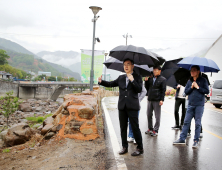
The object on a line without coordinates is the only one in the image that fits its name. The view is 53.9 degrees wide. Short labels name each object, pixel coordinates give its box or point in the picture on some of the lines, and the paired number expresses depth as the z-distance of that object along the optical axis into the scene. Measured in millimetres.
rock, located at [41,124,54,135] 5751
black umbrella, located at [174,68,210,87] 6146
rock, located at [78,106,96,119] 5273
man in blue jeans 4980
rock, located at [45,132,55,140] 5418
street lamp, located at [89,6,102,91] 13445
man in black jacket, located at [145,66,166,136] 5793
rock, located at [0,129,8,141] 6162
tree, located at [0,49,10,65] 91006
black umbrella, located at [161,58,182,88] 5934
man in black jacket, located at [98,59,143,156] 4156
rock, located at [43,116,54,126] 6799
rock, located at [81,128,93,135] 5172
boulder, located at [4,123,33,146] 5953
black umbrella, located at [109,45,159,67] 4527
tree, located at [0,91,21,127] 11931
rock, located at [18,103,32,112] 30659
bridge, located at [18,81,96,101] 60781
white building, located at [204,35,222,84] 30503
